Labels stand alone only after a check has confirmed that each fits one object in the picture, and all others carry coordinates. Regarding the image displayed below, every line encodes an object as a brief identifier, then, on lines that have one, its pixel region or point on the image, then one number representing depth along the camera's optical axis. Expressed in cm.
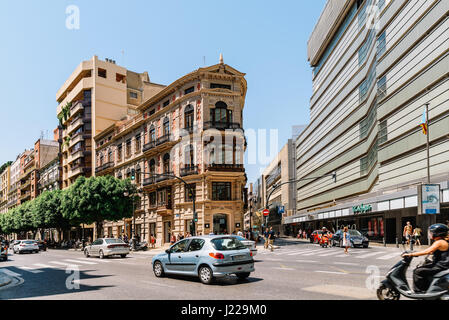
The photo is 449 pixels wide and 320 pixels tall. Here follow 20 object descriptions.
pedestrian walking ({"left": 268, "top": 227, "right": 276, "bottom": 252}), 3167
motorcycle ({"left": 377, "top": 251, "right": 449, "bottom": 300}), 734
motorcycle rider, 749
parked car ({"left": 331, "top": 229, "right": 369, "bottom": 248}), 3184
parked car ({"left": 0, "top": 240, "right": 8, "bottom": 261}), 2935
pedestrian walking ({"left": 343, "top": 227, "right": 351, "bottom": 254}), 2520
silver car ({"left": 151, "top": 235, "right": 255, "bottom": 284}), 1216
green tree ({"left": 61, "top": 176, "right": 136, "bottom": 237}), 4603
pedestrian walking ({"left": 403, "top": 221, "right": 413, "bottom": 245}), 2627
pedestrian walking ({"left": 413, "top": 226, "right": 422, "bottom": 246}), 2580
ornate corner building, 4028
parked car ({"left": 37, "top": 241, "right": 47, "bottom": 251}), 4667
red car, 4226
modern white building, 3272
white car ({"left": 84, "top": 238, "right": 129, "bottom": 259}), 2702
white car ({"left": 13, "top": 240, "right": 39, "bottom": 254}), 3991
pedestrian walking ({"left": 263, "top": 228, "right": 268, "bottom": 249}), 3197
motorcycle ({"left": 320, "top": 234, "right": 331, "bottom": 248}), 3341
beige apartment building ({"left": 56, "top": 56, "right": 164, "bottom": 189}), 6706
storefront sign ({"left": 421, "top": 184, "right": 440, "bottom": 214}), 2389
